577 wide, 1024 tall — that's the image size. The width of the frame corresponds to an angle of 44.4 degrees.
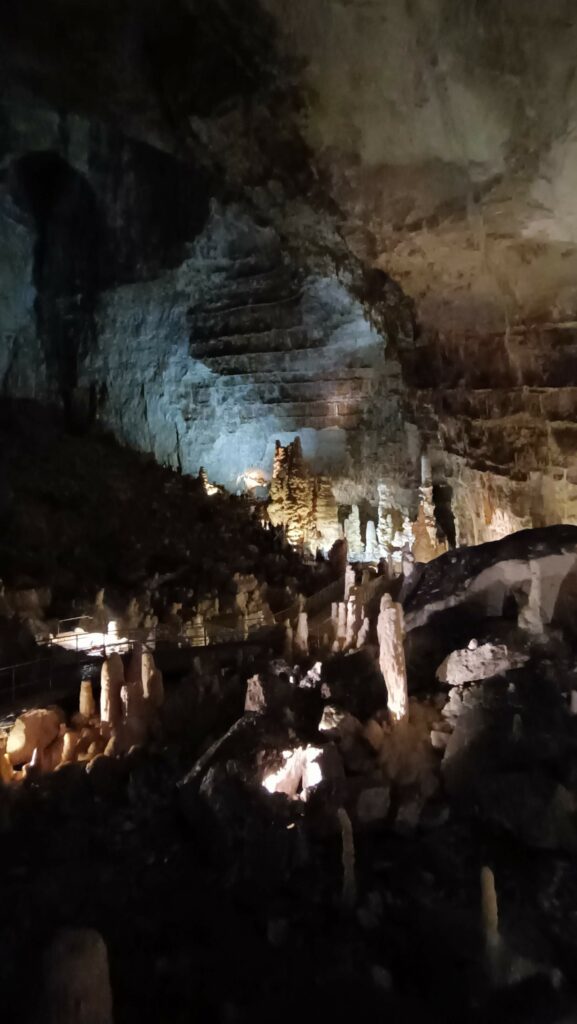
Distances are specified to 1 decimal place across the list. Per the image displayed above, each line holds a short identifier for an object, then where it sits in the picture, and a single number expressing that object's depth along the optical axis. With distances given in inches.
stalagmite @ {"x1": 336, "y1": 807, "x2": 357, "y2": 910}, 221.3
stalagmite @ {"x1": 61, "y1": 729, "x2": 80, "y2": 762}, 320.5
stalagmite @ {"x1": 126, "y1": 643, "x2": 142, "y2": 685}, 366.3
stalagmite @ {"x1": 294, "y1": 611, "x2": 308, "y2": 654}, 405.5
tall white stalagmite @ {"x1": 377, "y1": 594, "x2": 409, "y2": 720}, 291.4
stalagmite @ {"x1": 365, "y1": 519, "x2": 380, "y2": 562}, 748.0
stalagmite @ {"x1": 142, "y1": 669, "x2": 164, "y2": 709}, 344.4
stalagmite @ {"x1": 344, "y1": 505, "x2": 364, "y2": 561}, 765.9
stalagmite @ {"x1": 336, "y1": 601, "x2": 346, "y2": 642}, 404.2
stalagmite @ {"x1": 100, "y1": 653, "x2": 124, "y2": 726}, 339.0
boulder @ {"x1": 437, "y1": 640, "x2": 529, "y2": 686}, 299.6
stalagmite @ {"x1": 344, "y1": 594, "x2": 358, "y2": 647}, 390.3
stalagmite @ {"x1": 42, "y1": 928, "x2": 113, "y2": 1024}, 173.8
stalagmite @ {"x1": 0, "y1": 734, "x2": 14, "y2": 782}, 299.1
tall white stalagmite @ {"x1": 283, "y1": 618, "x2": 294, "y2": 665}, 395.9
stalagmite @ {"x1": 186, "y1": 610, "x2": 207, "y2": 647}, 461.1
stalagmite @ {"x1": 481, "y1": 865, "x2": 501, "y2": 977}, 196.4
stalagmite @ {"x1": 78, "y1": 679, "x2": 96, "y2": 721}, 353.7
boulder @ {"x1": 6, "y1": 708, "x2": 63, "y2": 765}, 325.7
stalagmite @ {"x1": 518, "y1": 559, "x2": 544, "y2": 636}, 315.0
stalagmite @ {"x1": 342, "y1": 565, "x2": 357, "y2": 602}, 478.2
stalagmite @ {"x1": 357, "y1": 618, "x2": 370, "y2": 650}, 375.4
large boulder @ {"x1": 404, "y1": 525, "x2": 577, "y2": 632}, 327.0
